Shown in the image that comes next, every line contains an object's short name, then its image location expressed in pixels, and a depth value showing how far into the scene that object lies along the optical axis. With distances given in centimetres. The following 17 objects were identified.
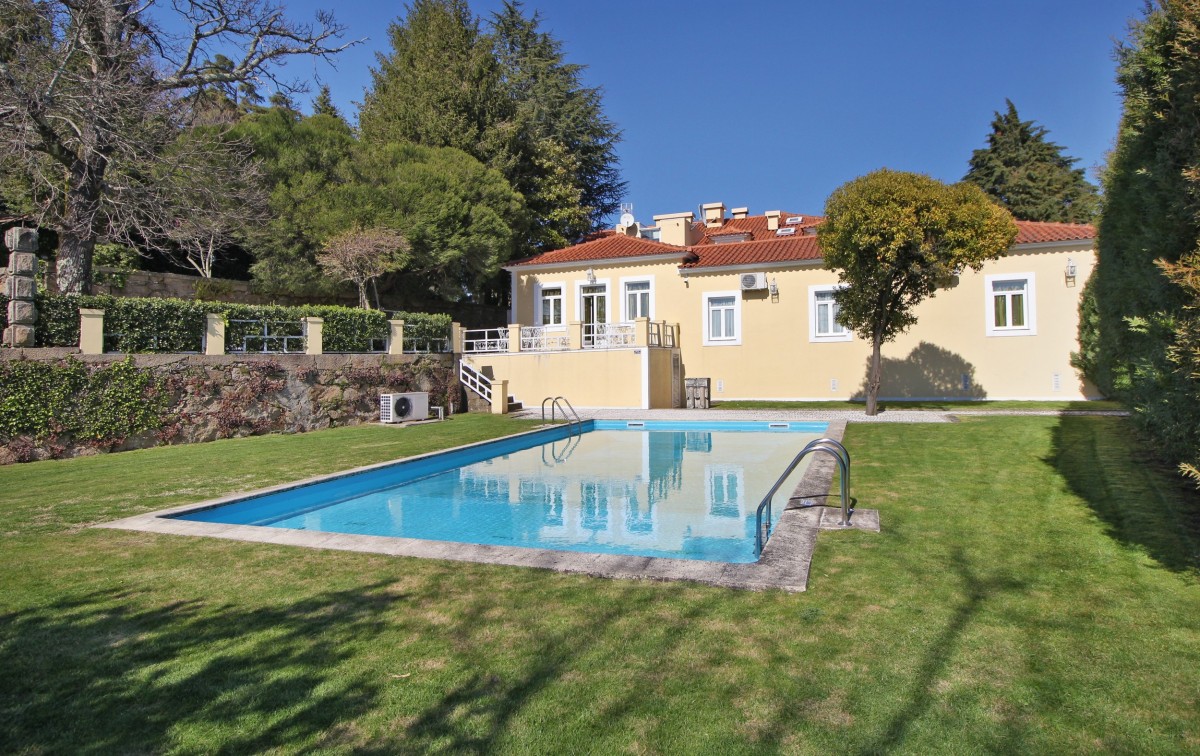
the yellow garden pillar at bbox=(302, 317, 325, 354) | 1655
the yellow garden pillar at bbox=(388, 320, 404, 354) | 1872
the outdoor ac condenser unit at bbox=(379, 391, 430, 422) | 1697
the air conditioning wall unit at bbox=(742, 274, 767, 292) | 2125
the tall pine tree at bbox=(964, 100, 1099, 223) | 3303
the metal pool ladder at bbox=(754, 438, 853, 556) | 545
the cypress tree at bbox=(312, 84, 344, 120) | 3600
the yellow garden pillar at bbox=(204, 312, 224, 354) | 1452
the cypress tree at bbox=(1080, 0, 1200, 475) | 433
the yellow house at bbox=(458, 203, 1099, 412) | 1897
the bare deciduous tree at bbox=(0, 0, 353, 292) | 1341
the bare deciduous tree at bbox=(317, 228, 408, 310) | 2005
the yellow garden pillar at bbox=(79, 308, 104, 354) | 1246
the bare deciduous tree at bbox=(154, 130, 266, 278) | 1680
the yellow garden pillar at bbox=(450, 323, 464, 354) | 2084
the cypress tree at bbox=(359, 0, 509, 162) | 2594
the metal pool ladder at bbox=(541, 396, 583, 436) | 1623
